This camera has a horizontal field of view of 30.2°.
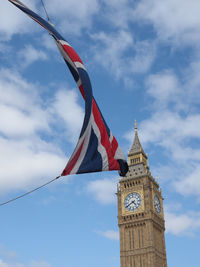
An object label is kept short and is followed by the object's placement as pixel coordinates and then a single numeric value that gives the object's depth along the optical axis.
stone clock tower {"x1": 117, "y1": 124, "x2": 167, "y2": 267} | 87.38
